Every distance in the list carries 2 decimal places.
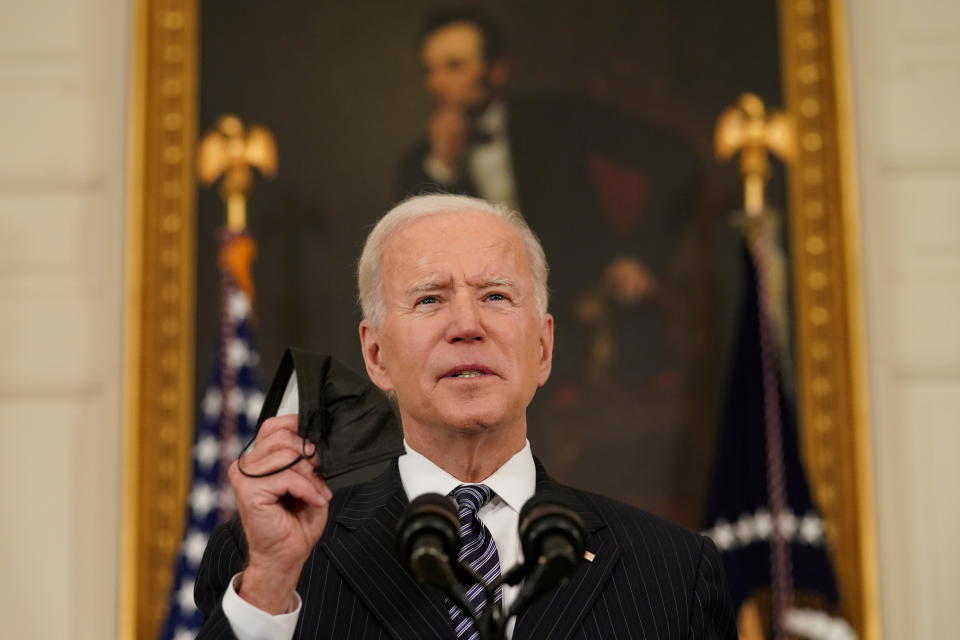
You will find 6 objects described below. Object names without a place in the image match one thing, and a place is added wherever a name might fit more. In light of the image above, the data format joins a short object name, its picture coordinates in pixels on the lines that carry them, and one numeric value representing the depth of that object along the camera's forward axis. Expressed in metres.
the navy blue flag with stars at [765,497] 9.76
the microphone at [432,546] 3.35
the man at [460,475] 4.43
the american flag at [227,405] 9.90
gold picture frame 10.11
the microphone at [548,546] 3.38
